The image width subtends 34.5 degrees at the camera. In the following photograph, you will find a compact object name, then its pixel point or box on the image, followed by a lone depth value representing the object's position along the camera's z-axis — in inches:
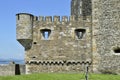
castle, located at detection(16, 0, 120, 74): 604.9
